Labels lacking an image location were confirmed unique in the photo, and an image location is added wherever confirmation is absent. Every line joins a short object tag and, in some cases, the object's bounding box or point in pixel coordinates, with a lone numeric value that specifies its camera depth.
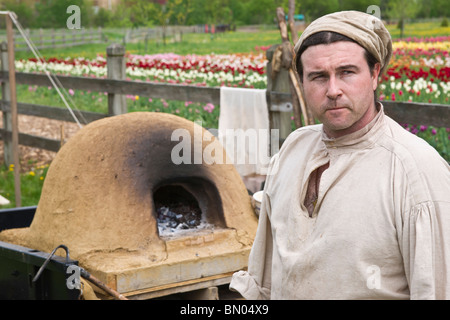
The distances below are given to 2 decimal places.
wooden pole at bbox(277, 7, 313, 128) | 10.93
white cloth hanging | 11.80
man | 3.28
